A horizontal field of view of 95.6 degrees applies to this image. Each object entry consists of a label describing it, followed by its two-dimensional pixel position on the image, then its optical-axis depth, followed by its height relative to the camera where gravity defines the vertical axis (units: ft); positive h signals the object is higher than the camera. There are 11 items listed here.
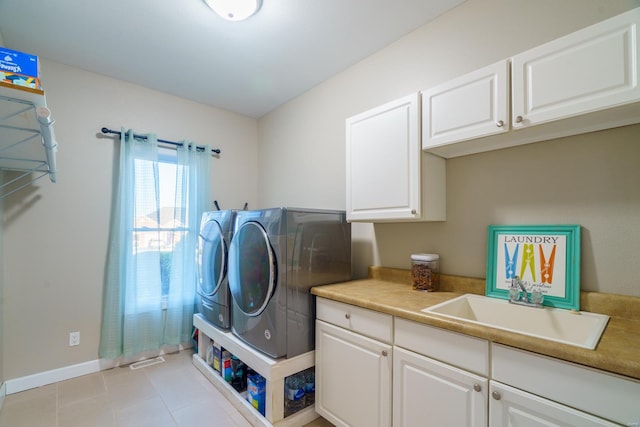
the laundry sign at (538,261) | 4.42 -0.62
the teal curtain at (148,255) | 8.38 -1.16
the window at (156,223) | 8.73 -0.19
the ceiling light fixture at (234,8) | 5.56 +4.13
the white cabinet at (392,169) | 5.45 +1.04
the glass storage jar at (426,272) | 5.73 -1.02
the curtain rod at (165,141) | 8.43 +2.47
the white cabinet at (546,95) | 3.47 +1.82
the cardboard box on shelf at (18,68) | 3.22 +1.66
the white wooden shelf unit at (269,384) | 5.58 -3.23
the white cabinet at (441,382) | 2.86 -2.01
